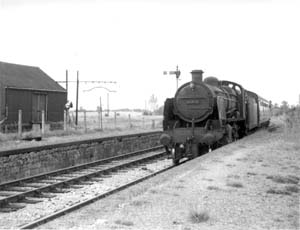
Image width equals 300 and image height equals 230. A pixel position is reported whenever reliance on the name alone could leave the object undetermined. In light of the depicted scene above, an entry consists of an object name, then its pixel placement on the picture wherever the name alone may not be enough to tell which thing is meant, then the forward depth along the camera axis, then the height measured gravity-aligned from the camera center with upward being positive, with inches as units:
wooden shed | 1103.6 +57.3
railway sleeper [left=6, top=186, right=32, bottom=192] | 411.5 -73.3
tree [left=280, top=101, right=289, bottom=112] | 2711.6 +63.9
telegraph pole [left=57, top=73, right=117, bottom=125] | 1648.1 +124.0
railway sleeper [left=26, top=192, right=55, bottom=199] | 380.9 -74.0
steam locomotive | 591.8 -5.0
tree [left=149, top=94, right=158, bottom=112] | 6303.2 +211.5
